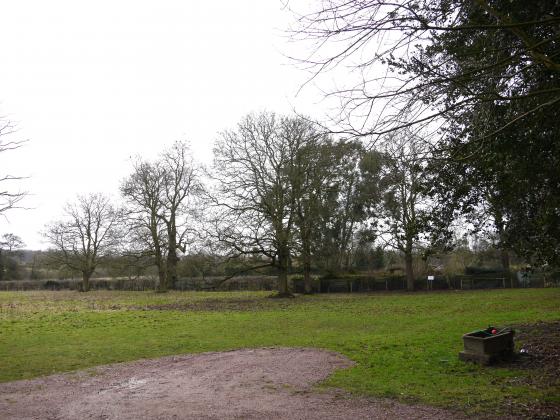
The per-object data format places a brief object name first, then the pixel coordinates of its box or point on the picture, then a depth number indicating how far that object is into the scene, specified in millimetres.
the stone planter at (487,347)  8312
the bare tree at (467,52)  5031
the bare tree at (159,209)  39219
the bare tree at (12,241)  48069
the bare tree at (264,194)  28531
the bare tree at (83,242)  48031
